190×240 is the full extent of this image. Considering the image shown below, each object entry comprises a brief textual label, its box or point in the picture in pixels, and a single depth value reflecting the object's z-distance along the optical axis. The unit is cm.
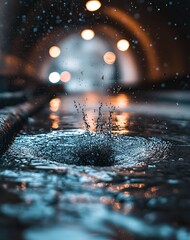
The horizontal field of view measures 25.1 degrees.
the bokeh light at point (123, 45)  2386
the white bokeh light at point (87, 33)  2362
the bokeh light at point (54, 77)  2888
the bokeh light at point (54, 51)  3064
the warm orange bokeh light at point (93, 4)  1584
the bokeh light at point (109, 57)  2606
